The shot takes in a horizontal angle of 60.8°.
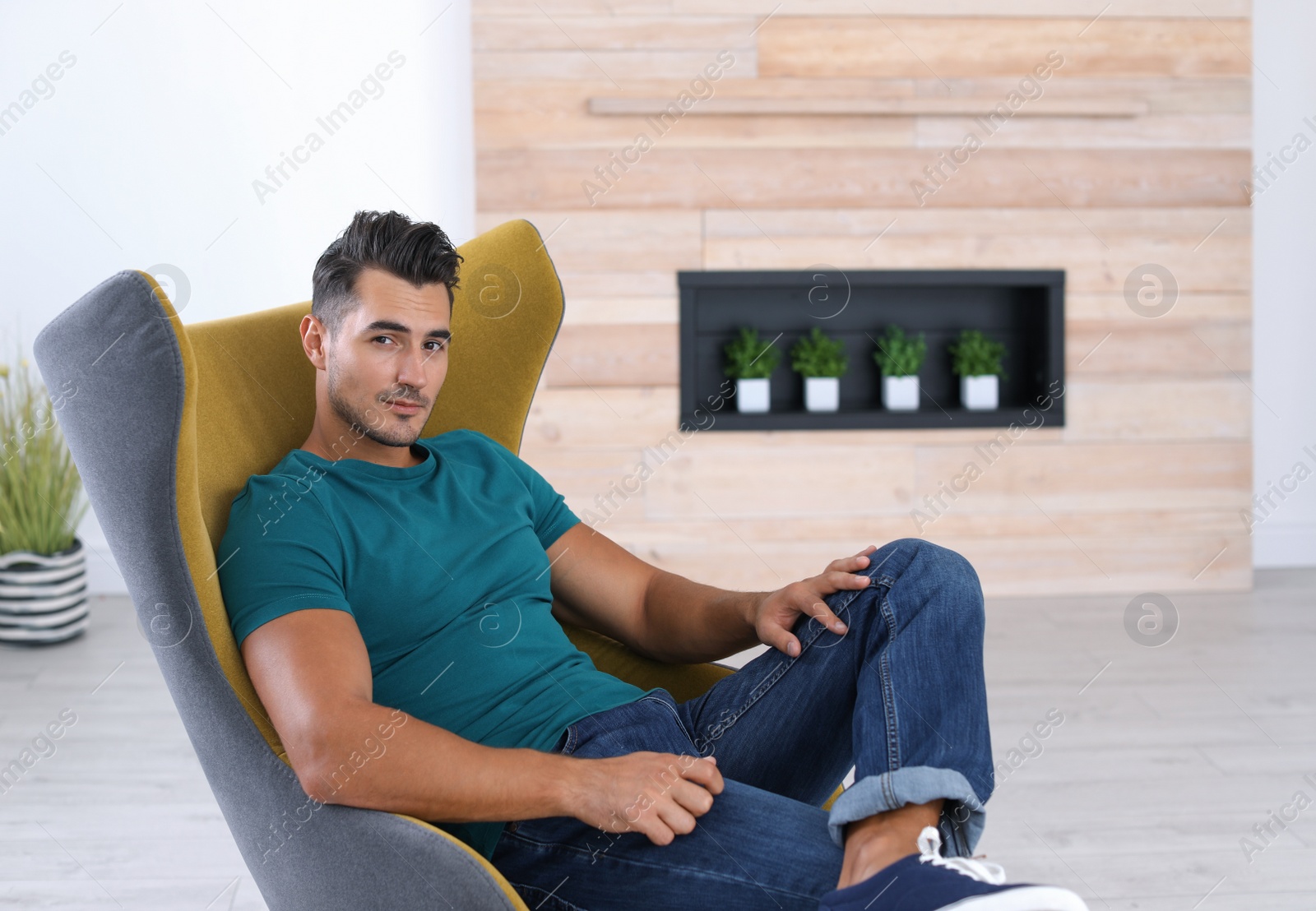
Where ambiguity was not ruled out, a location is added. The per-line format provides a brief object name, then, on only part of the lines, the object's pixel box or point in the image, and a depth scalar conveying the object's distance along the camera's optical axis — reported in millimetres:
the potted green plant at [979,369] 3623
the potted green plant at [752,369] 3549
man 1095
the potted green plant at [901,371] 3607
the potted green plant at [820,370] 3576
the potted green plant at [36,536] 3057
